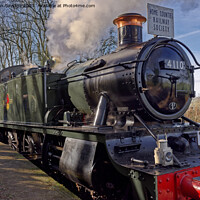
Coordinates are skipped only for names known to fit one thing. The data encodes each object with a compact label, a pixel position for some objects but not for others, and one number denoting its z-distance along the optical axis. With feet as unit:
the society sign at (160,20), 15.57
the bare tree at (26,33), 61.11
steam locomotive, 8.92
